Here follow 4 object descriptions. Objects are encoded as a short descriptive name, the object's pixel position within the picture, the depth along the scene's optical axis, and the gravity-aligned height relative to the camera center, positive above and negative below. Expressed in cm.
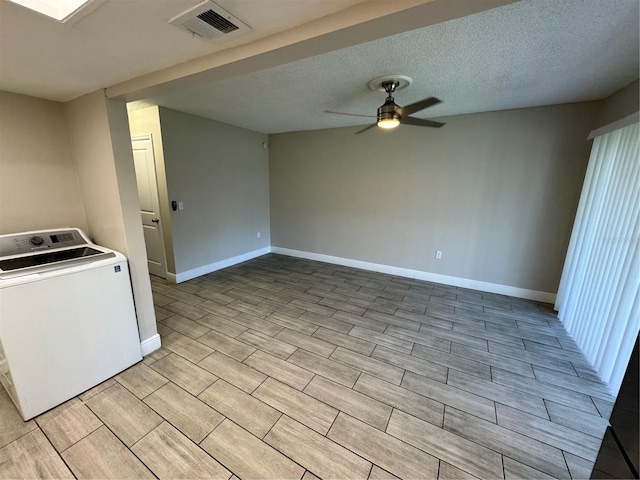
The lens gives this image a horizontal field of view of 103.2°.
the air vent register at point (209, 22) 102 +70
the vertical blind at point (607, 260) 195 -59
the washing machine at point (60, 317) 154 -90
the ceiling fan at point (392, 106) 221 +72
